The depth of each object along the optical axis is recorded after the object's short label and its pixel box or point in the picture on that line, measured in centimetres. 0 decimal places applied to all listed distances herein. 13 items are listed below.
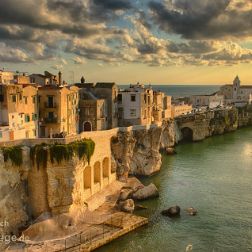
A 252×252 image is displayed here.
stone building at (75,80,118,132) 5547
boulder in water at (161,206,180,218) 4142
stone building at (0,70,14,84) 4973
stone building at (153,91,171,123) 7256
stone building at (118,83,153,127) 6100
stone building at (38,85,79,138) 4747
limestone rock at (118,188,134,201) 4572
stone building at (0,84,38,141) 4056
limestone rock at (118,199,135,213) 4200
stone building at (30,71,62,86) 5772
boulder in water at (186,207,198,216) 4184
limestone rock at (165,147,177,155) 7406
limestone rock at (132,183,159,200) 4617
